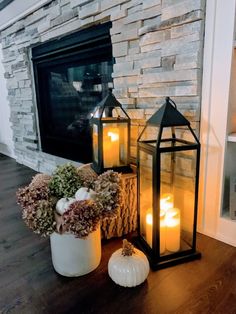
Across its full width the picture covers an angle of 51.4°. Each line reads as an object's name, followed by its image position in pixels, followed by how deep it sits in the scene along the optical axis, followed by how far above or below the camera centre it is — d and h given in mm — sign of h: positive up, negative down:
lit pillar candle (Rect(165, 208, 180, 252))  1274 -662
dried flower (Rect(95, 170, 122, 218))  1144 -435
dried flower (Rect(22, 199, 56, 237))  1046 -487
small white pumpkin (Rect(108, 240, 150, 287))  1093 -738
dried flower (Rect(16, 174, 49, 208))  1103 -417
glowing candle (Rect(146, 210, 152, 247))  1289 -667
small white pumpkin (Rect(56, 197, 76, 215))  1096 -460
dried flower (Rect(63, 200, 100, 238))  1003 -479
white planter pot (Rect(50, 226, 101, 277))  1151 -724
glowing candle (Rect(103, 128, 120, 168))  1488 -291
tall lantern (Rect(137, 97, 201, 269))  1151 -510
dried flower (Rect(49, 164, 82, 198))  1229 -408
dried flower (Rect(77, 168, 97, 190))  1305 -425
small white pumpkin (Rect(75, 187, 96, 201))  1140 -435
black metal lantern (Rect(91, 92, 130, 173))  1460 -240
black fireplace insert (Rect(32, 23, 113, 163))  1955 +132
